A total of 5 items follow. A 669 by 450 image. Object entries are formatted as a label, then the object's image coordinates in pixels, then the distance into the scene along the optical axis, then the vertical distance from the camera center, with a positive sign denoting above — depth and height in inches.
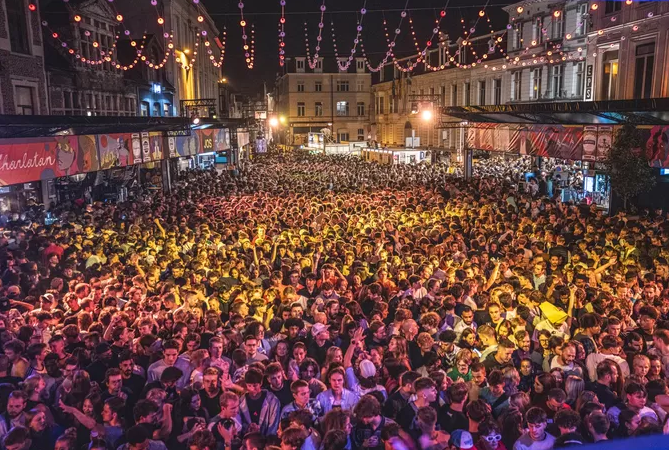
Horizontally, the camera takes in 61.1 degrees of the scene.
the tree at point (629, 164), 598.5 -43.8
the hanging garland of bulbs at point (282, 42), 741.0 +134.9
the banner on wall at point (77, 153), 474.6 -27.6
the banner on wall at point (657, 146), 566.6 -23.7
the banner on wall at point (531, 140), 699.4 -23.2
